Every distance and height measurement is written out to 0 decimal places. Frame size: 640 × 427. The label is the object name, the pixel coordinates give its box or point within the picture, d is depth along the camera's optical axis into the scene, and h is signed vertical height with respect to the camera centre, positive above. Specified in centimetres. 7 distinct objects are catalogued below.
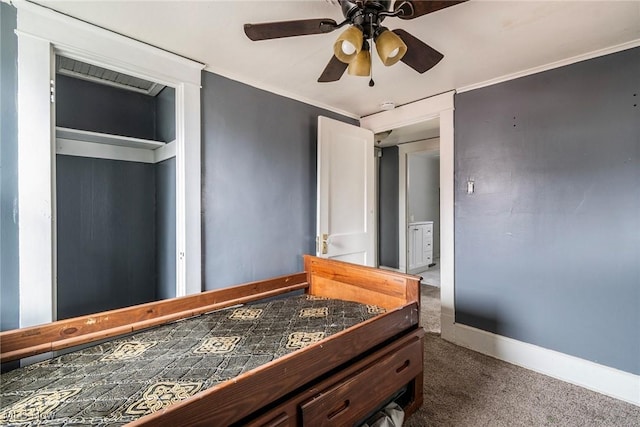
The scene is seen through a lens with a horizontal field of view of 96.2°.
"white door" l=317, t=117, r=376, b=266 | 260 +19
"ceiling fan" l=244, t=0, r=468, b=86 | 114 +80
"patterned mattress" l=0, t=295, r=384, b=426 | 88 -60
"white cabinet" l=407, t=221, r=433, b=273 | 497 -60
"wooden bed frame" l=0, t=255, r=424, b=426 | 90 -57
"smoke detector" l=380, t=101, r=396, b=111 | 277 +105
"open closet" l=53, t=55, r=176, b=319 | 231 +21
